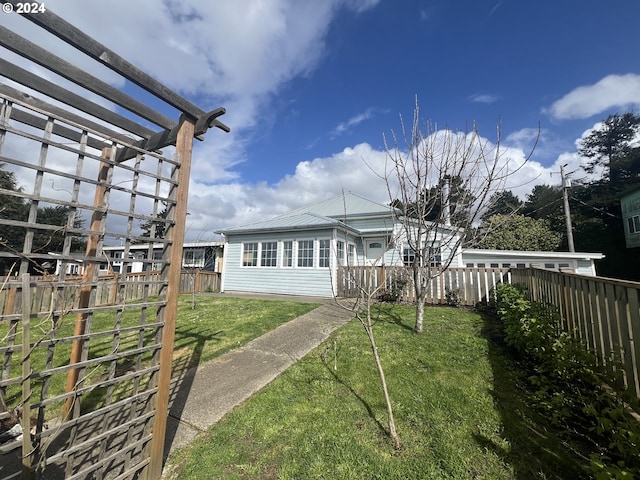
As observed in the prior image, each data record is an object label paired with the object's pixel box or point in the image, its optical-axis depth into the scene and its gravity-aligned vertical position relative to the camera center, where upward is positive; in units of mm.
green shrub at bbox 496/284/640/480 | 1749 -1088
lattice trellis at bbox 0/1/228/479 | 1551 +392
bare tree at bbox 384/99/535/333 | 4848 +1833
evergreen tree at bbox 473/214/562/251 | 21922 +2907
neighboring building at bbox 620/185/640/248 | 20141 +4436
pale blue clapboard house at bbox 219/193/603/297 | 11797 +858
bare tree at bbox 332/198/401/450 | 2441 -1154
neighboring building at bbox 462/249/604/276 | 13562 +729
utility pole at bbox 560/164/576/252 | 16938 +5667
